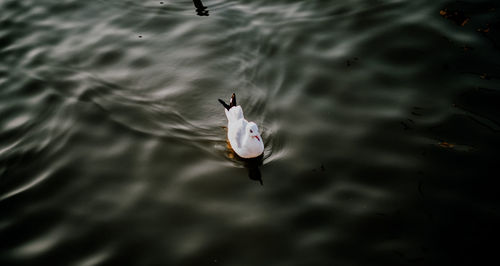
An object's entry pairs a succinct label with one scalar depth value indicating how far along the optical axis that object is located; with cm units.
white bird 512
